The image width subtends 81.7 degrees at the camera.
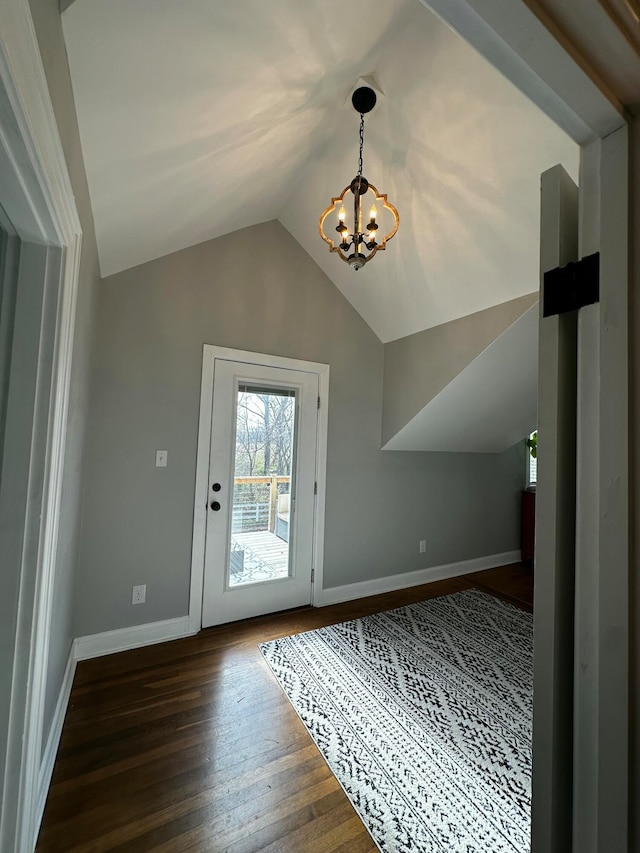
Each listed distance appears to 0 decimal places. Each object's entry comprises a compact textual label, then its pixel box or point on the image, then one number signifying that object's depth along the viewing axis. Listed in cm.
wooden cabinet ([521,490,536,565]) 406
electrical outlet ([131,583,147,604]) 230
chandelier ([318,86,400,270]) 169
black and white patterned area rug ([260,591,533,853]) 130
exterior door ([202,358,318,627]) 257
